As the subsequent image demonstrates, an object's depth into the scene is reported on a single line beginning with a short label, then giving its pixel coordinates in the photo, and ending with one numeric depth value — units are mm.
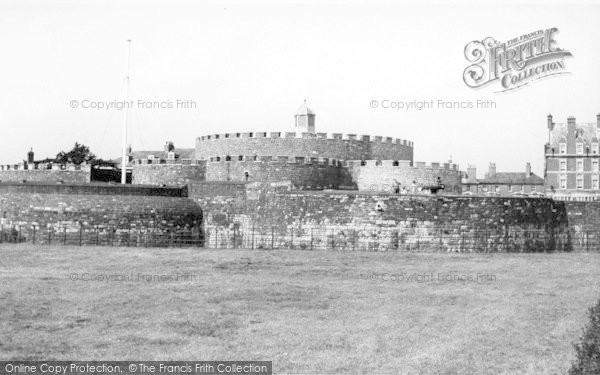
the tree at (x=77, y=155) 61438
